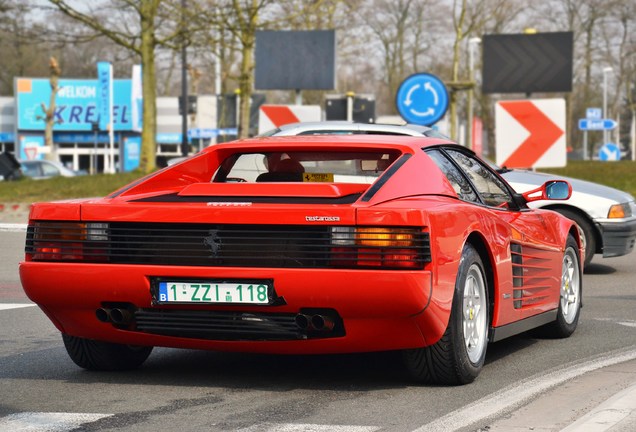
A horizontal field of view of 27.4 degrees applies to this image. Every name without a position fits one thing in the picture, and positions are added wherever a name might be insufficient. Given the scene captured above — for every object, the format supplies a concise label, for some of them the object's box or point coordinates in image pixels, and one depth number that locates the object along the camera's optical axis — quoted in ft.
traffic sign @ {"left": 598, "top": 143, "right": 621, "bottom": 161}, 180.86
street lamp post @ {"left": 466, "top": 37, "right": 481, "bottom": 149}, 147.34
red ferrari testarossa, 19.39
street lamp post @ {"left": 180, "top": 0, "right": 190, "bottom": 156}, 128.36
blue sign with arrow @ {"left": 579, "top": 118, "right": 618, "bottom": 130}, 225.37
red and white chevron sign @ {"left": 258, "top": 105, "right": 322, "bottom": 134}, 62.80
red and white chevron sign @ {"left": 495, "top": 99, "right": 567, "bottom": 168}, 59.11
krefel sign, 230.27
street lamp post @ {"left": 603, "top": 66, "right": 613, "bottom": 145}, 241.67
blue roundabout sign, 65.10
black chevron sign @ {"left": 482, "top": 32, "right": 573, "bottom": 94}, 61.87
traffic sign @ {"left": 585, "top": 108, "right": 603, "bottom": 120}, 232.53
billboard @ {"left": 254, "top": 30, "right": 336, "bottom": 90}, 67.41
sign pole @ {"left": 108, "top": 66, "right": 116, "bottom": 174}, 200.64
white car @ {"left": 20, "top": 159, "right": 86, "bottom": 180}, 132.57
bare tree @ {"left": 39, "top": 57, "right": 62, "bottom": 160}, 205.16
